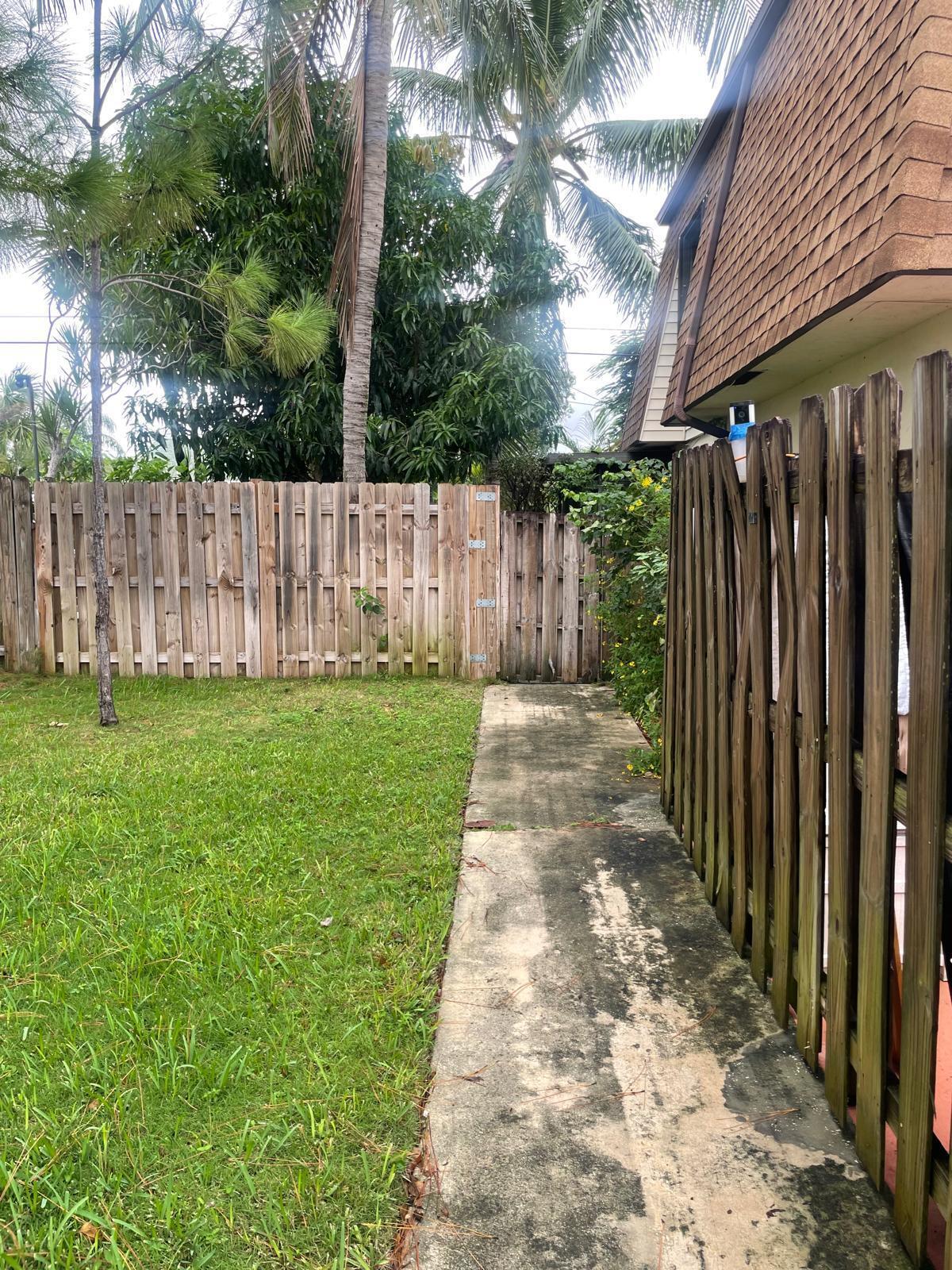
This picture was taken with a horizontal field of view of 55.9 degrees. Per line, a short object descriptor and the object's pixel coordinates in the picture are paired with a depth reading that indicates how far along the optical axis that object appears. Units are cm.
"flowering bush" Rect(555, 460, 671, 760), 591
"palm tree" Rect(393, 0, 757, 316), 1194
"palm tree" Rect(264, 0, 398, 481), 976
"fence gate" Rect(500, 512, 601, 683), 933
